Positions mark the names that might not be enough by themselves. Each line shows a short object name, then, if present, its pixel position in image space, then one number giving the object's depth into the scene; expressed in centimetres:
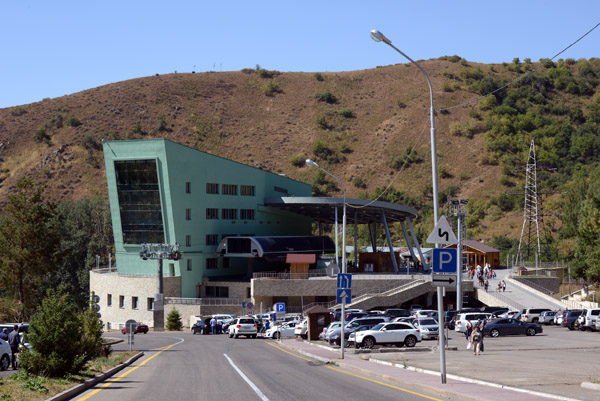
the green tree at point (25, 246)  6638
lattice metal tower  10031
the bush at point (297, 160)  16012
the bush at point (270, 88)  19085
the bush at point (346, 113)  18038
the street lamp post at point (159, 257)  7056
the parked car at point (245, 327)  5294
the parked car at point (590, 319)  4773
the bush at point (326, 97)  18762
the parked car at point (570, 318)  5072
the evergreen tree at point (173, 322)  7056
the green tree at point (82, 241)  10944
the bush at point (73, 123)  15975
